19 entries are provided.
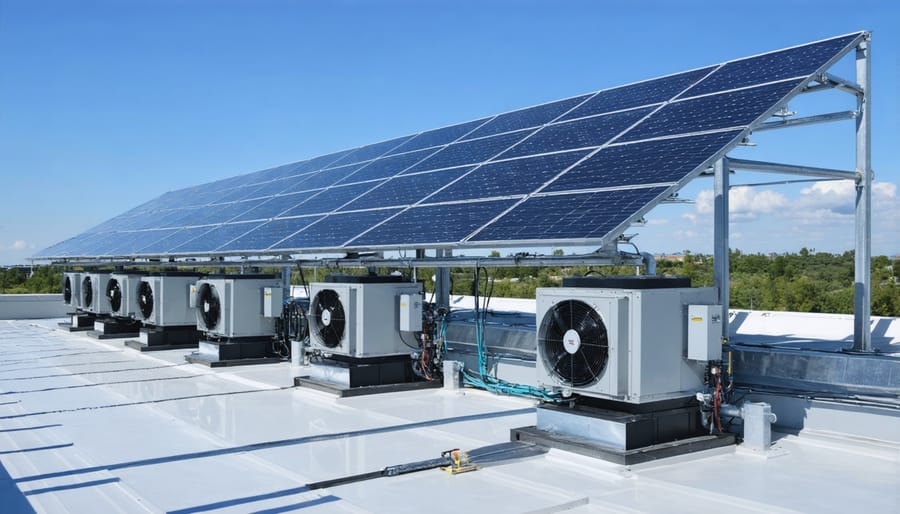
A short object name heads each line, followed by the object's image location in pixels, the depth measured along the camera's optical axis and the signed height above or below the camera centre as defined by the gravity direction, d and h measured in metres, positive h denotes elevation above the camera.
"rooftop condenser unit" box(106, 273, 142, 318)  18.38 -0.83
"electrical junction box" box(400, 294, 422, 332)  10.80 -0.73
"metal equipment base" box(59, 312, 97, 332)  20.83 -1.76
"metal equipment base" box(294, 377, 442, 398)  10.51 -1.82
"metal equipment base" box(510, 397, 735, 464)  6.90 -1.61
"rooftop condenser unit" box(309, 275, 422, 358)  10.84 -0.83
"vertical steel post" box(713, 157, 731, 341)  7.88 +0.21
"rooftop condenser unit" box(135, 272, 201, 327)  16.44 -0.85
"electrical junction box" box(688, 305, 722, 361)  7.10 -0.66
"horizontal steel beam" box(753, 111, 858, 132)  8.60 +1.70
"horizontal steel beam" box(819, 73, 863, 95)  8.09 +1.97
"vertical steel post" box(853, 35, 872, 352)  8.19 +0.85
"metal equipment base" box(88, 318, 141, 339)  18.91 -1.76
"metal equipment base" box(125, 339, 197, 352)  16.20 -1.90
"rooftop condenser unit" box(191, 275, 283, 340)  13.84 -0.84
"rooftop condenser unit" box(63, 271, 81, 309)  21.52 -0.80
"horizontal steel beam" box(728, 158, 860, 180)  8.29 +1.07
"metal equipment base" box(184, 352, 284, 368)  13.60 -1.86
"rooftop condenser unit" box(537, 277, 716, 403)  7.02 -0.72
